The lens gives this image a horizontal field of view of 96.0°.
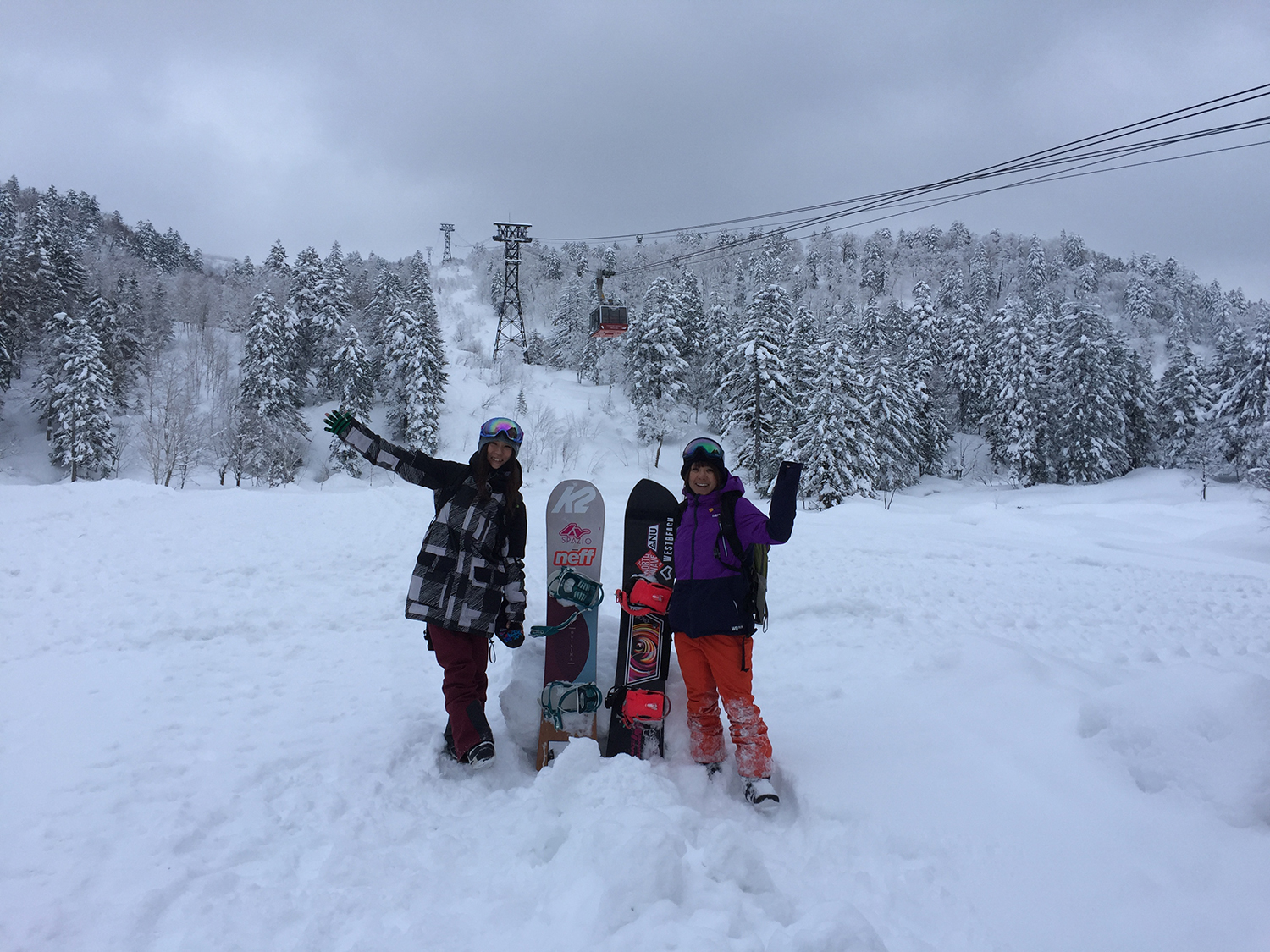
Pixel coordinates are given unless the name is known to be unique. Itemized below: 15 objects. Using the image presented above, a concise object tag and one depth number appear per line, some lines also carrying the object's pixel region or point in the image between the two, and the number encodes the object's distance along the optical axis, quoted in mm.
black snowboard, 3633
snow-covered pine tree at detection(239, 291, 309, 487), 28438
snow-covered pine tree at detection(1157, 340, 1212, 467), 35281
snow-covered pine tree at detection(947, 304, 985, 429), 39812
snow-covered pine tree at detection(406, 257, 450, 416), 31578
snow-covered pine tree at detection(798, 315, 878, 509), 23594
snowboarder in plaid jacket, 3379
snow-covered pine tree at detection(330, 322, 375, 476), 31797
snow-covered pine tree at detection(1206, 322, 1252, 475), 30156
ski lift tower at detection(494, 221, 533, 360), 32281
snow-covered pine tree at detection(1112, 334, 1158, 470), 33906
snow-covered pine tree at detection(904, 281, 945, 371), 38519
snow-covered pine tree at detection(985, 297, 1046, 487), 32156
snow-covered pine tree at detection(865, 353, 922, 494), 28172
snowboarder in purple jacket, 3150
